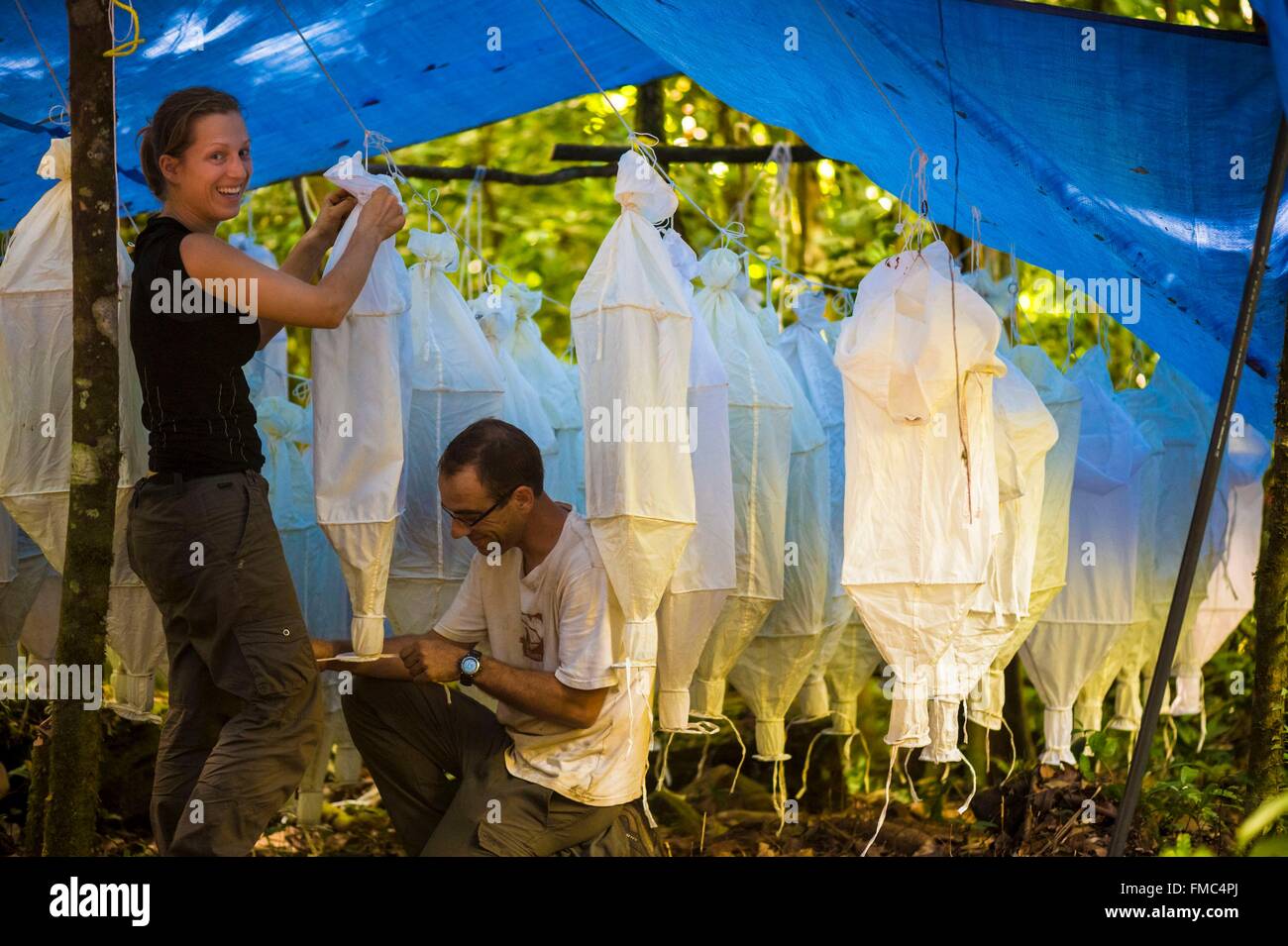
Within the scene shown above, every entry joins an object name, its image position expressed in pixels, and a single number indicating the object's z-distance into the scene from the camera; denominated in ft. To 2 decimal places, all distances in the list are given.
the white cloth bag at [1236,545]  14.19
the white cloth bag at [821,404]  13.55
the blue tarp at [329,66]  12.15
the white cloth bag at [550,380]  13.30
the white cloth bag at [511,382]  12.73
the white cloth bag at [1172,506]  13.96
